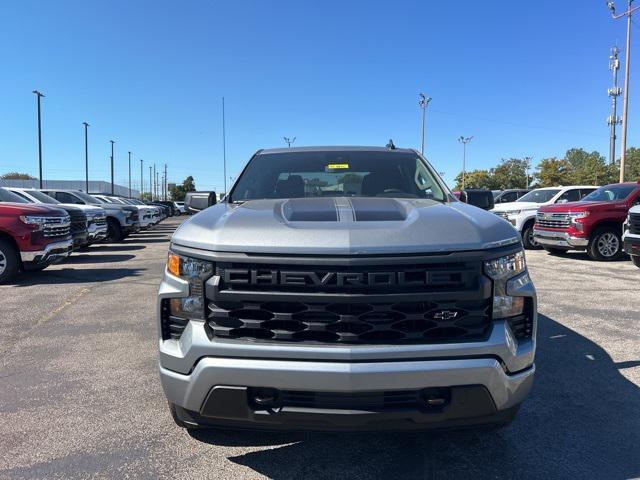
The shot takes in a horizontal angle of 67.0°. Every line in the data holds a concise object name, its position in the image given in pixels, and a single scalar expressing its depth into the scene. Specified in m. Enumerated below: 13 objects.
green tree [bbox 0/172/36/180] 103.56
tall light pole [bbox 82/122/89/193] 47.49
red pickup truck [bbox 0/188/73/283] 8.05
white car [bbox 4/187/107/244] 11.34
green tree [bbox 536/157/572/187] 71.56
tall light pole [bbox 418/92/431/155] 44.59
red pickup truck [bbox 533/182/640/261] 11.08
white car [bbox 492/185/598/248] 13.84
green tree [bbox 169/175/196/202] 100.56
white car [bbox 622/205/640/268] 8.17
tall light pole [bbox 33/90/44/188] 32.05
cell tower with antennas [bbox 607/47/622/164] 39.81
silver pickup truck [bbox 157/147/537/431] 2.14
